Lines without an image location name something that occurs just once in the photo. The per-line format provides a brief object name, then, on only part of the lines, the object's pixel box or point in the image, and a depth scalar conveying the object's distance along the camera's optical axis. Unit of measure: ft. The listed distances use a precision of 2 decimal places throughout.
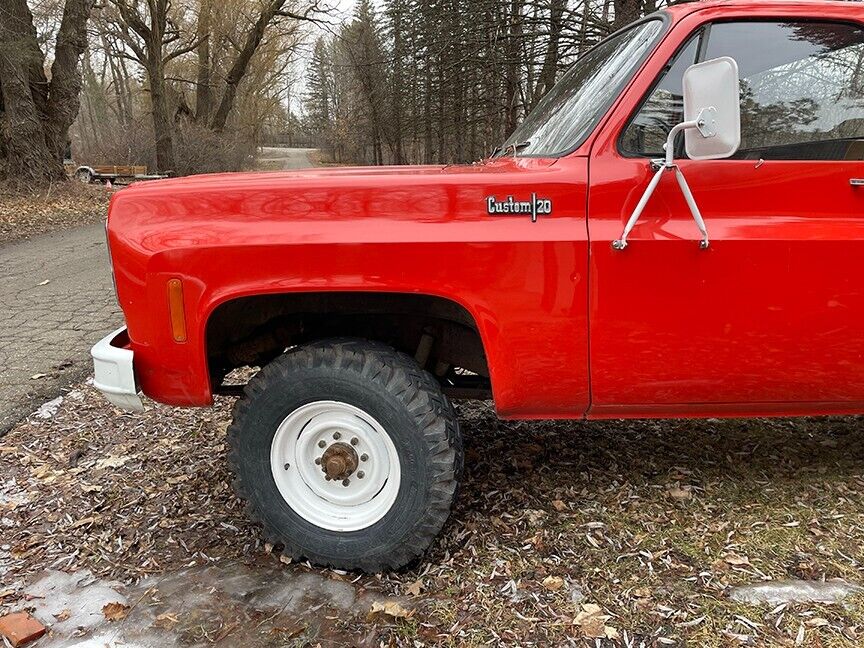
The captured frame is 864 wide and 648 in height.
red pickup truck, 7.72
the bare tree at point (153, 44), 65.36
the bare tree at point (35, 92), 41.70
